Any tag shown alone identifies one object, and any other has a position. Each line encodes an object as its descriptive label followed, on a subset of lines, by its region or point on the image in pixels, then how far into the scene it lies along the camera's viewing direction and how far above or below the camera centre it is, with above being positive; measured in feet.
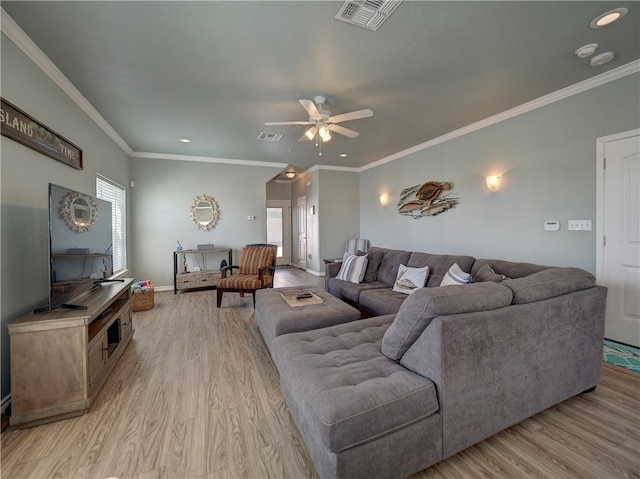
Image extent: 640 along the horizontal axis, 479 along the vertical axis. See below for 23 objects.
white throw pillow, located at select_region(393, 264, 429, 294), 10.14 -1.73
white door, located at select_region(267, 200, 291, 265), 28.02 +0.82
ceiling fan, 9.00 +4.15
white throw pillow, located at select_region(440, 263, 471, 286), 8.20 -1.34
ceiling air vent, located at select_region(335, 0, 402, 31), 5.83 +5.16
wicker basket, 12.76 -3.12
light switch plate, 9.29 +0.34
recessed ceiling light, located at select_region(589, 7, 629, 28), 6.18 +5.23
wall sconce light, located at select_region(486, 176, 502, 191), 12.00 +2.41
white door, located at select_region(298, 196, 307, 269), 24.94 +0.35
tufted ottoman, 7.40 -2.36
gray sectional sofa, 3.71 -2.36
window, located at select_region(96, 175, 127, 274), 13.11 +0.95
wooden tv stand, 5.34 -2.71
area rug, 7.60 -3.72
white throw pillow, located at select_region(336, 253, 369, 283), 12.29 -1.59
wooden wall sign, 6.03 +2.71
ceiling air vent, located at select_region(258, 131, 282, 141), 13.65 +5.26
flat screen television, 6.07 -0.21
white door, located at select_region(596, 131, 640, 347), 8.36 +0.04
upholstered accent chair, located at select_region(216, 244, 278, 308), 12.78 -1.97
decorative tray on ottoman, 8.55 -2.14
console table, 16.22 -2.37
